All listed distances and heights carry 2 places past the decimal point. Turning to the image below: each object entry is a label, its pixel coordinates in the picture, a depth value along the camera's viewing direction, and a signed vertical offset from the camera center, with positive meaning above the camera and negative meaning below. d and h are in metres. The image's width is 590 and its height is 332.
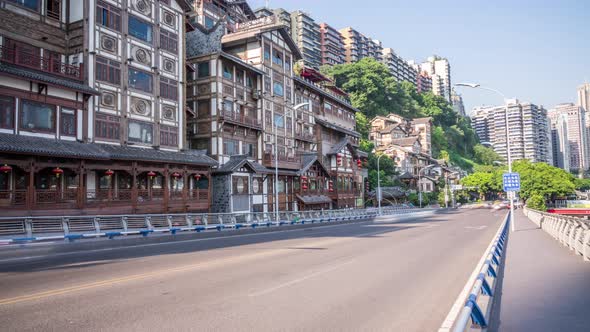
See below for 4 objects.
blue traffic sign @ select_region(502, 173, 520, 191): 23.33 +0.28
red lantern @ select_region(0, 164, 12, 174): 21.33 +1.52
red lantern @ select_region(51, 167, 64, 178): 23.89 +1.47
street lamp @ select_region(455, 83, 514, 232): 23.60 +5.54
